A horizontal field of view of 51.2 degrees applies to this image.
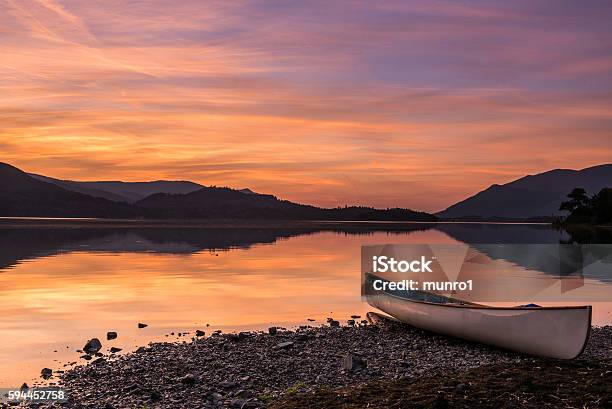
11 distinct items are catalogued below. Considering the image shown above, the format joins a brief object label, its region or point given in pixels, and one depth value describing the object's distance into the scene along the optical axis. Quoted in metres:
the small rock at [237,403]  14.20
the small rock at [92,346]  20.92
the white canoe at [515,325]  16.39
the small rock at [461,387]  13.41
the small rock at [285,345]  20.00
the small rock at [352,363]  17.04
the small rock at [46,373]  17.78
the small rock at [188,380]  16.11
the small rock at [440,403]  12.32
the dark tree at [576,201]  162.90
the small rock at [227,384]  15.76
